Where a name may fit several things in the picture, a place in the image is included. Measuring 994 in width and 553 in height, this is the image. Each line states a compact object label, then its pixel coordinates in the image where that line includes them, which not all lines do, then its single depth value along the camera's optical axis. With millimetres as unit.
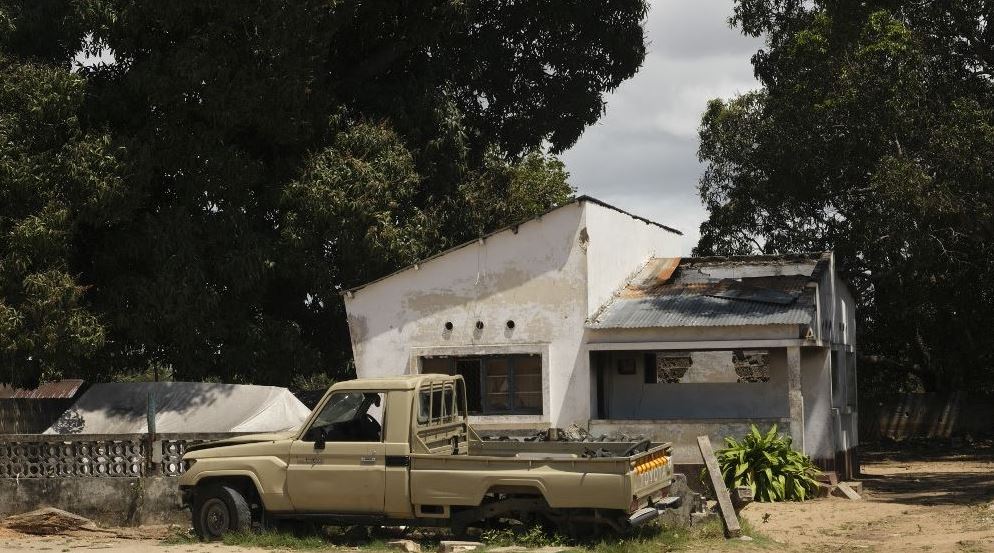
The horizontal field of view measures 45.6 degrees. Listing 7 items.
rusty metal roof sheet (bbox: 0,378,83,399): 42688
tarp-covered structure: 20641
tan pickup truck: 12695
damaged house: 19969
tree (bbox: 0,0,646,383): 23234
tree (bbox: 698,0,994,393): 25469
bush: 18828
